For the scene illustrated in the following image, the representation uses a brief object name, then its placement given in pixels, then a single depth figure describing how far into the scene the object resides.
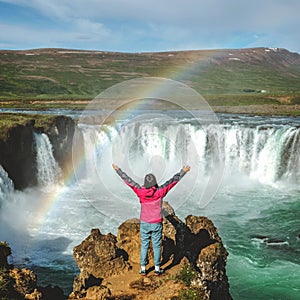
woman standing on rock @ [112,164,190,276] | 10.10
